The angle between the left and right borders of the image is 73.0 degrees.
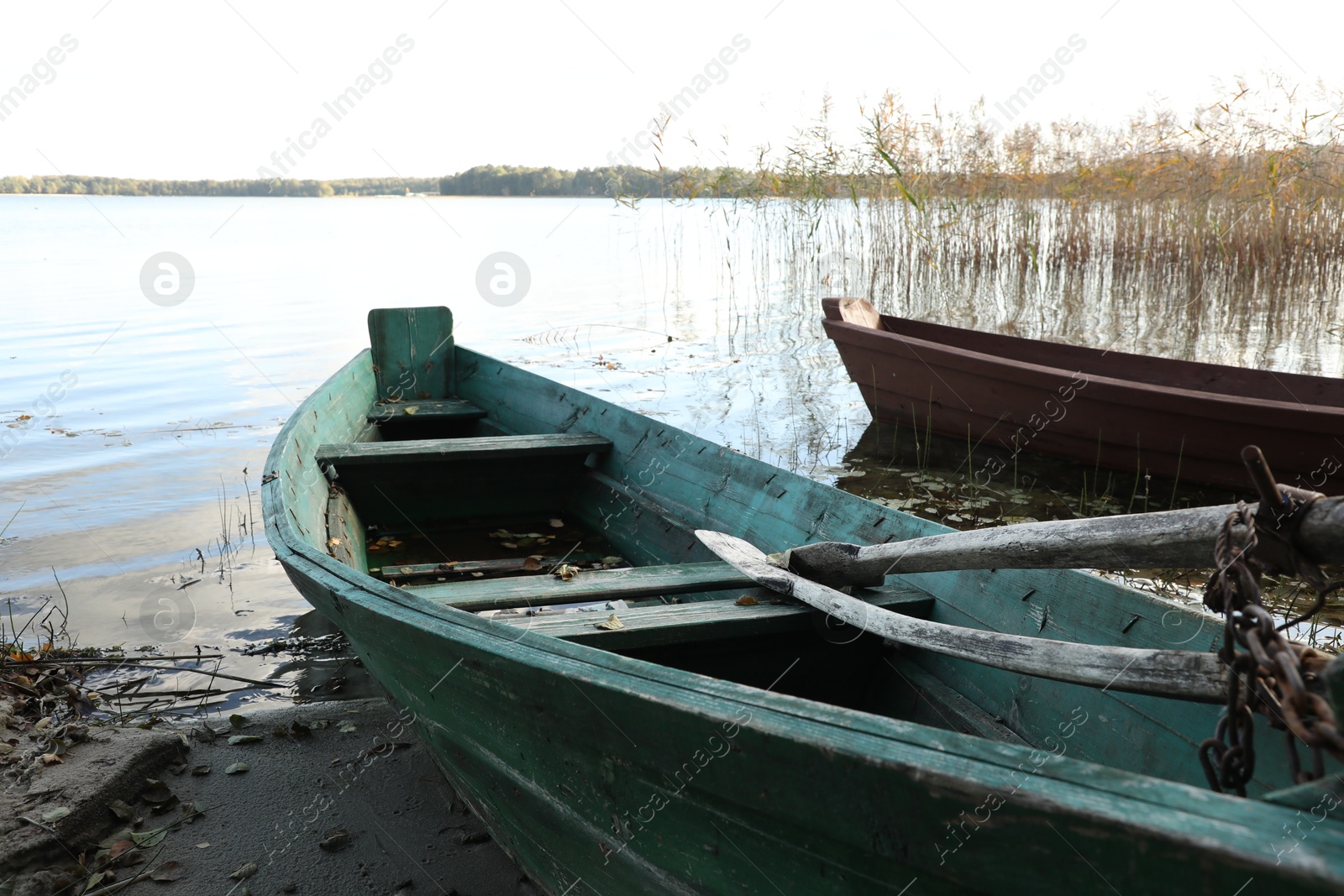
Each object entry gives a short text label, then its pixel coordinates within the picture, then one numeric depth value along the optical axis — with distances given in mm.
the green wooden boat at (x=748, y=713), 966
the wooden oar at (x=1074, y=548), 1135
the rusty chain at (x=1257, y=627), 1005
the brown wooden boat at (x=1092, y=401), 4035
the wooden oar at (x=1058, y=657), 1297
